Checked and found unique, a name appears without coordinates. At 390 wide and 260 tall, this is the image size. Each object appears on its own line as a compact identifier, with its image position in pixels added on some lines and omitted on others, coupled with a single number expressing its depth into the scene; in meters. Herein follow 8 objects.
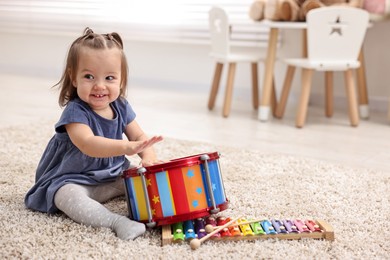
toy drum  2.50
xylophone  2.49
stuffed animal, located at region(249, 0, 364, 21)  3.99
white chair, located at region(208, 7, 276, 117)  4.13
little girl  2.59
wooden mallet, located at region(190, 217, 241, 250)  2.44
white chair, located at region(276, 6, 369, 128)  3.88
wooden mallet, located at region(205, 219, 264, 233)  2.50
